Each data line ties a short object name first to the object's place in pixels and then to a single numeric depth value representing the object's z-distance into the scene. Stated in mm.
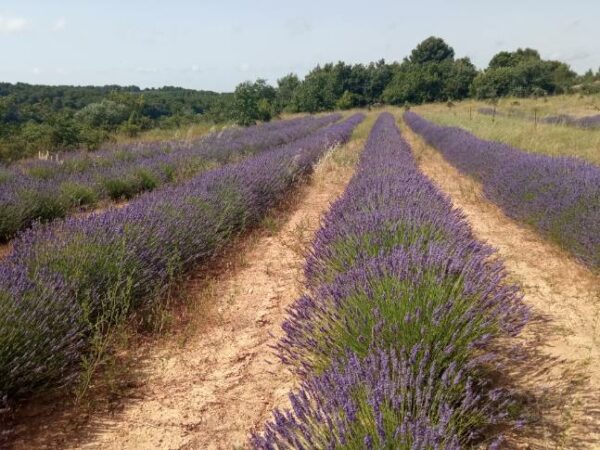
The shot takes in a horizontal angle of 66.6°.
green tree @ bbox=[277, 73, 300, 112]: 47688
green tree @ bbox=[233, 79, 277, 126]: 26923
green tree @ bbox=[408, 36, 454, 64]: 77188
